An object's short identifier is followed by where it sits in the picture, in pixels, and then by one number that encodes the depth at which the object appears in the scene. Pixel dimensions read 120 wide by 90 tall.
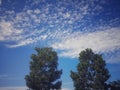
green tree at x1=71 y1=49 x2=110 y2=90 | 27.08
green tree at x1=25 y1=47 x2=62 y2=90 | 26.36
